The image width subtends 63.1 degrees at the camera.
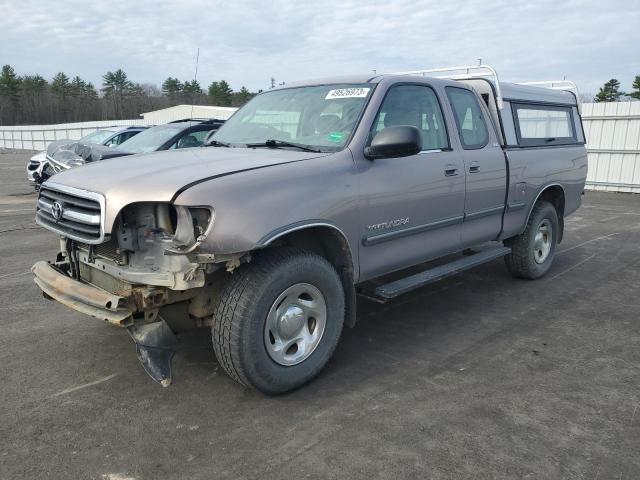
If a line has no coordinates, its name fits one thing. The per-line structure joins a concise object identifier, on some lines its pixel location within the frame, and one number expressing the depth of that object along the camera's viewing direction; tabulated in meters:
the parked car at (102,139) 12.23
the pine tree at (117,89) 67.94
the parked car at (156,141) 8.50
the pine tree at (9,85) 78.56
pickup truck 2.99
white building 28.84
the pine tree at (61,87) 81.44
